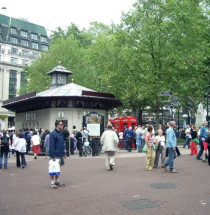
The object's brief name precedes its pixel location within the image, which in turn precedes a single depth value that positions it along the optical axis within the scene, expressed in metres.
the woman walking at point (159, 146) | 13.49
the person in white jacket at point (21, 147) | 14.35
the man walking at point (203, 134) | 15.73
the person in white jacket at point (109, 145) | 13.05
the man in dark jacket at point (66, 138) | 20.15
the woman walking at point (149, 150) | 12.73
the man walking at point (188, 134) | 22.68
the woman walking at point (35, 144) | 18.84
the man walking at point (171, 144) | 11.96
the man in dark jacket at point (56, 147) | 9.27
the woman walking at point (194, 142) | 17.98
